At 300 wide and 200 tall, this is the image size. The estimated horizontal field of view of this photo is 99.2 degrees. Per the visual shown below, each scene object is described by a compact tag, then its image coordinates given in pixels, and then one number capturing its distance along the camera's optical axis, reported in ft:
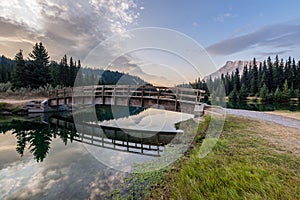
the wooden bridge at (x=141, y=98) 27.26
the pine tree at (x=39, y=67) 76.13
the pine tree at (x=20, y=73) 71.78
